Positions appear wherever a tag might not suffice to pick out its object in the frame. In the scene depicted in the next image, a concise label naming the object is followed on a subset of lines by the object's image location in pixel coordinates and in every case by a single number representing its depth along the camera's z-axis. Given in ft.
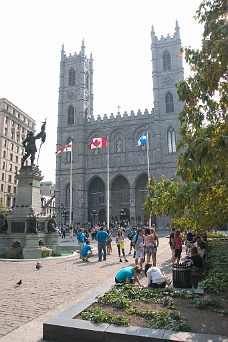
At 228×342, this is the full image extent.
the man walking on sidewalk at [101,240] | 46.16
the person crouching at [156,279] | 24.17
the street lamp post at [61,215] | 164.14
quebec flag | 110.52
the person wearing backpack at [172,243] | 39.76
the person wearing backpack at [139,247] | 38.29
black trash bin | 25.84
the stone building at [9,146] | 190.39
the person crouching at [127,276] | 25.14
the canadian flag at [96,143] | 121.39
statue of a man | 55.06
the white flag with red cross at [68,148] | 117.55
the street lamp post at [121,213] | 171.51
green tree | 13.43
